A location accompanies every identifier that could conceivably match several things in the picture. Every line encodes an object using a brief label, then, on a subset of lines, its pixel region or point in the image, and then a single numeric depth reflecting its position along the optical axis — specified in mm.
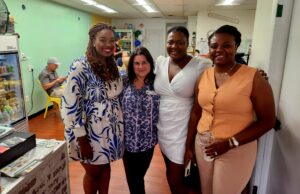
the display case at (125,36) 9352
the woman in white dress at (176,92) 1458
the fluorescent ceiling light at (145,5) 5684
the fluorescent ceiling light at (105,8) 6223
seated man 4316
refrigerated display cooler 2662
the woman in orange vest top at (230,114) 1121
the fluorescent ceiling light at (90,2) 5471
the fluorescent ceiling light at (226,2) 5604
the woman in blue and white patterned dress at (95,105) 1375
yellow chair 4277
